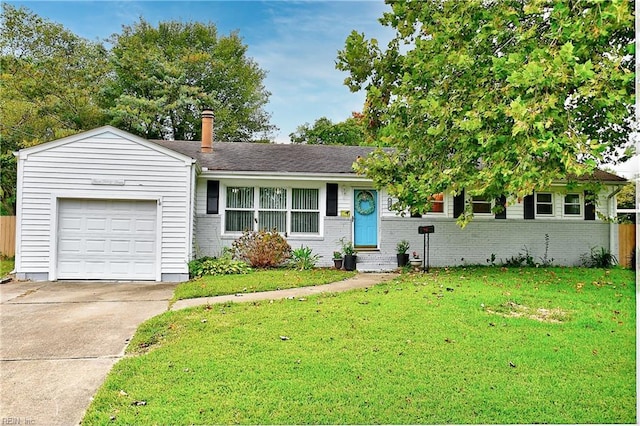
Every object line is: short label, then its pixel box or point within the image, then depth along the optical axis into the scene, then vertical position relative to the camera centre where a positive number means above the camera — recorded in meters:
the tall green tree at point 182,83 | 23.22 +8.36
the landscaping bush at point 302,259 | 11.48 -1.08
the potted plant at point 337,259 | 11.76 -1.08
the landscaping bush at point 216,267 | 10.30 -1.19
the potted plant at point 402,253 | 12.10 -0.89
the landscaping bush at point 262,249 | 11.16 -0.77
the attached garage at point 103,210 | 9.86 +0.21
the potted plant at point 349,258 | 11.68 -1.02
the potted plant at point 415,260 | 11.79 -1.08
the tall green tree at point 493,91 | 6.67 +2.47
